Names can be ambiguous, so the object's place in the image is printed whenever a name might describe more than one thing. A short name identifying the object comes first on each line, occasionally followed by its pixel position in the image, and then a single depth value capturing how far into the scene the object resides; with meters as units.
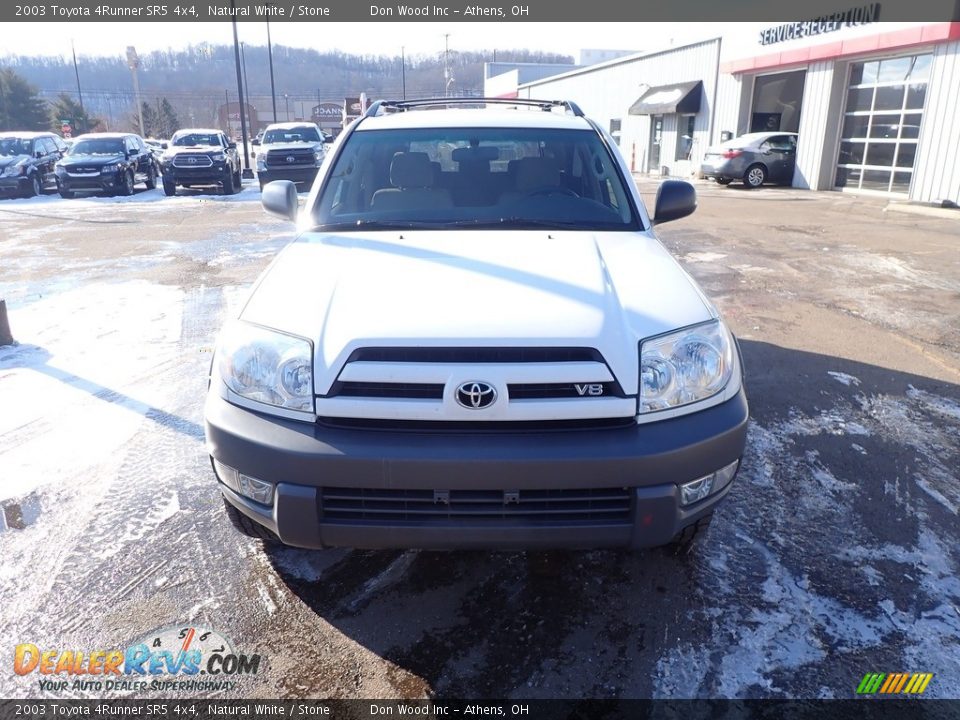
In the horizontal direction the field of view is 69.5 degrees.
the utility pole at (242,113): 26.70
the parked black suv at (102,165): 19.14
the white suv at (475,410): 2.27
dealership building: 16.28
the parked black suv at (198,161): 19.77
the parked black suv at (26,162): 19.42
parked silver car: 21.06
